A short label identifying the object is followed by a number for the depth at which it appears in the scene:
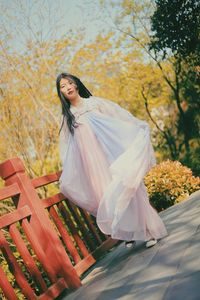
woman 3.64
